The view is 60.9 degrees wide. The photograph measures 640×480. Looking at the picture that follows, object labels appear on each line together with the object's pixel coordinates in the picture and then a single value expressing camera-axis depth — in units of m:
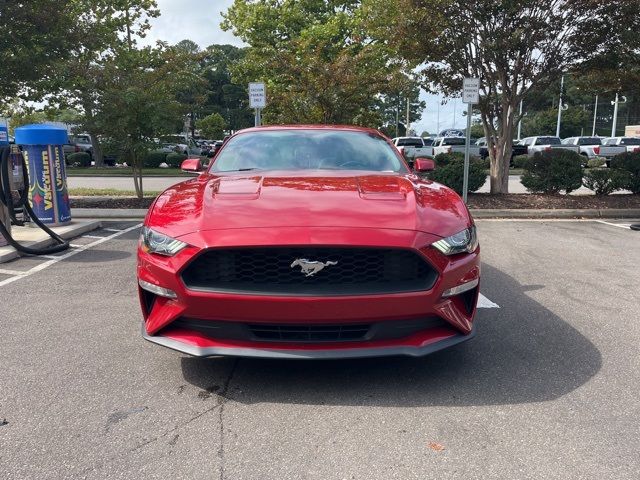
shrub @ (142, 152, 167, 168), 26.28
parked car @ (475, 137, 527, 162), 30.47
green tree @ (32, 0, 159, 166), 11.48
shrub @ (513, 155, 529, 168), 26.42
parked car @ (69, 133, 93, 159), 33.30
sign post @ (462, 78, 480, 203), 9.72
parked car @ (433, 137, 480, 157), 28.52
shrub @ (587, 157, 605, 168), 21.48
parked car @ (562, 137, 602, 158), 29.13
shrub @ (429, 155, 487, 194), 11.66
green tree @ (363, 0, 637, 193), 10.30
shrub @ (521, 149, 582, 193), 11.67
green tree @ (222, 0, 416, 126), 12.83
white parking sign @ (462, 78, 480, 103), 9.71
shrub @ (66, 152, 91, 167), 27.53
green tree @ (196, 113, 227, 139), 45.72
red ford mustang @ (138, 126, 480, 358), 2.91
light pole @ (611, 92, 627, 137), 13.65
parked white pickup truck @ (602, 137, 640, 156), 28.85
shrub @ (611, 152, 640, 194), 11.81
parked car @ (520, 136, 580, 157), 30.30
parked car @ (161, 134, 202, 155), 32.89
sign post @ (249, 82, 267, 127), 11.69
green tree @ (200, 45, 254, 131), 60.75
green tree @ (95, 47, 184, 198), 10.77
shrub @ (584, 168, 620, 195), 11.84
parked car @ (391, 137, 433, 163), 28.31
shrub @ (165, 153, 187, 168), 26.91
